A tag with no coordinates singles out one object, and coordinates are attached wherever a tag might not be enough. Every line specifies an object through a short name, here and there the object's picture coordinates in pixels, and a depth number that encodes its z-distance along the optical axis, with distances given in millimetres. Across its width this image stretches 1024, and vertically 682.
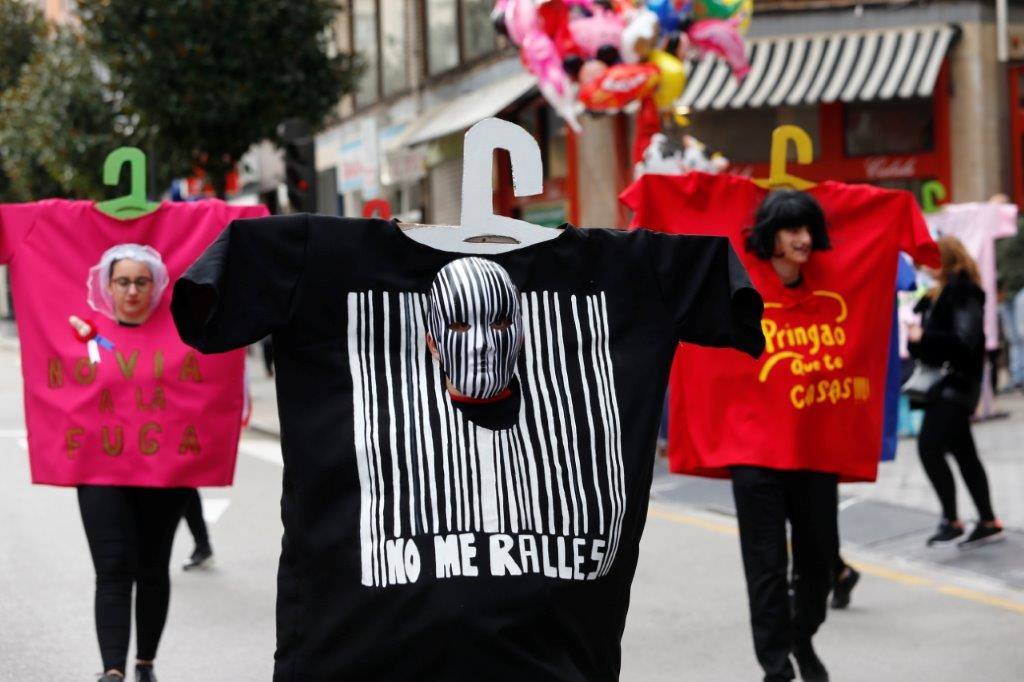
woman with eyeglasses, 5473
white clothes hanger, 3244
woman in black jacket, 8234
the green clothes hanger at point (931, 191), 12836
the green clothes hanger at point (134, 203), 5461
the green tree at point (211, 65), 20797
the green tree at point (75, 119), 24266
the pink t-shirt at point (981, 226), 14305
